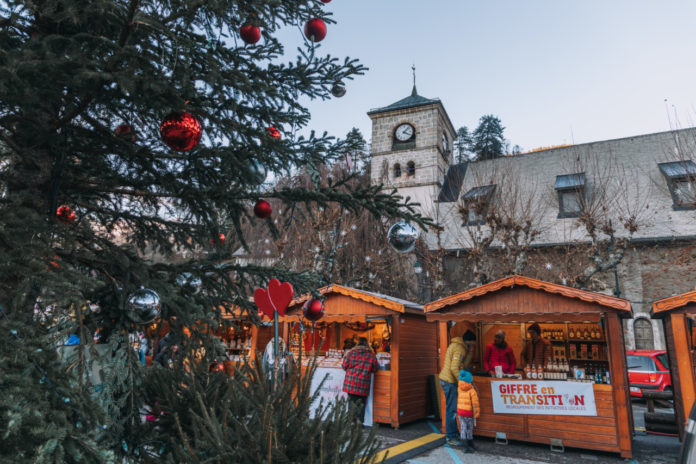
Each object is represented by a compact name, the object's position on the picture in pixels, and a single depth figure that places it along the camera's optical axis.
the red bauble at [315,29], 3.90
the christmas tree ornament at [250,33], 3.65
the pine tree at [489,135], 48.03
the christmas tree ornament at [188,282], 3.69
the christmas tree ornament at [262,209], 3.77
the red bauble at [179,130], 2.80
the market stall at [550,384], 7.25
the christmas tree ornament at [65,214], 4.20
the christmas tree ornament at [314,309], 5.30
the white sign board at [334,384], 9.27
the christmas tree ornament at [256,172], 3.63
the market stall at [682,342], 7.18
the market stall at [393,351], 9.30
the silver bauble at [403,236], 4.54
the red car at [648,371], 12.86
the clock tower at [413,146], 28.17
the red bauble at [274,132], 3.84
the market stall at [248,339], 12.77
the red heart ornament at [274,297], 3.77
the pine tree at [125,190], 2.16
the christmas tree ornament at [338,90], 4.16
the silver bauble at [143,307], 2.90
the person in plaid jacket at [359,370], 8.77
